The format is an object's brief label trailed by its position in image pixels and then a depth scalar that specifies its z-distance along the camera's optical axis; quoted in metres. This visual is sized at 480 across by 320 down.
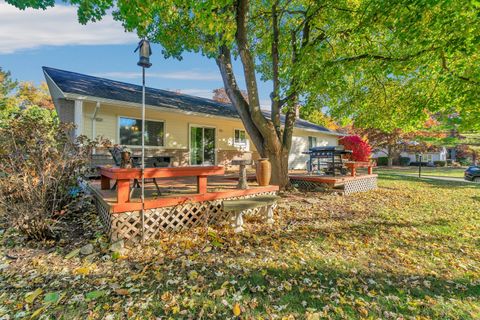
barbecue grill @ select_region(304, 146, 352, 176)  8.55
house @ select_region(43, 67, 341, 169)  8.41
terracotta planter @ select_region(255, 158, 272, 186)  6.01
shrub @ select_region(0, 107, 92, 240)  3.87
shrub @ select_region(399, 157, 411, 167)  33.62
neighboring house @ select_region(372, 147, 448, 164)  36.57
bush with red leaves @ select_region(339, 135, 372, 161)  15.01
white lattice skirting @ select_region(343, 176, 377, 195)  8.39
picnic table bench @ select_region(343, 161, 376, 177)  8.99
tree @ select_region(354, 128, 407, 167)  25.08
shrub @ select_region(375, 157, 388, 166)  34.12
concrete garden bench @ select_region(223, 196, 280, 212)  4.34
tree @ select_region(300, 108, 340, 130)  25.20
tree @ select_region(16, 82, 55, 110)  23.81
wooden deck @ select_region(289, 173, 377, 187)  8.09
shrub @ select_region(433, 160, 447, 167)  33.38
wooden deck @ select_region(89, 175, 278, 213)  3.96
